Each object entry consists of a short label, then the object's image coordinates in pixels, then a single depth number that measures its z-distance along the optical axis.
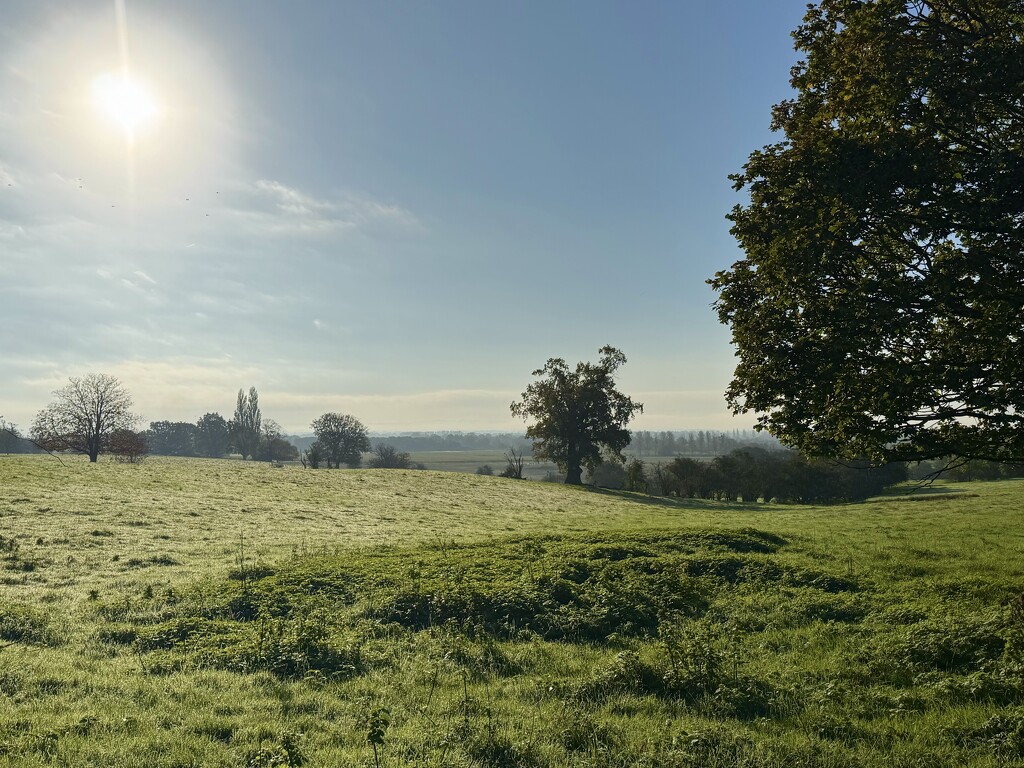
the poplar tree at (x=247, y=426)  135.25
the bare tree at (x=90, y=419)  68.12
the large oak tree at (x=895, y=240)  10.99
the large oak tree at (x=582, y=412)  68.88
